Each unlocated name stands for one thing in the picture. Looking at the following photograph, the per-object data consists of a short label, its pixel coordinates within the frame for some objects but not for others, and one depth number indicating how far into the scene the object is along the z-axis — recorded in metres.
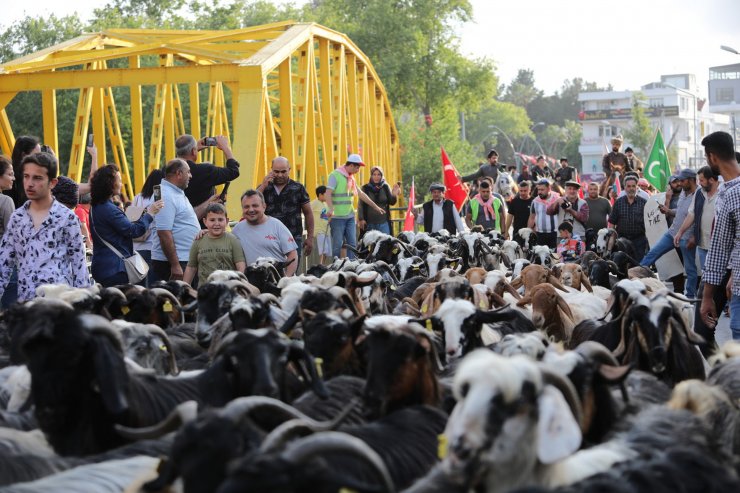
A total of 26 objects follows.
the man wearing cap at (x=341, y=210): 20.02
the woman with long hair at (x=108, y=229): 10.66
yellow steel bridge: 20.92
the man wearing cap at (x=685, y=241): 13.95
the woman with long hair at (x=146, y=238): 12.04
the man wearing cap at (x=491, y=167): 30.94
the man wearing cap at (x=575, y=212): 19.38
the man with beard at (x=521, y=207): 21.52
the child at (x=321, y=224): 20.20
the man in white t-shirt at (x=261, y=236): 11.94
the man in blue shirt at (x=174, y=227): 11.47
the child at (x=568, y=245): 17.89
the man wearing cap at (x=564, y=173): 32.34
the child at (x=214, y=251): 11.27
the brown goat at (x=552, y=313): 10.89
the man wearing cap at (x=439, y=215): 21.22
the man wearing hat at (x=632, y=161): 25.41
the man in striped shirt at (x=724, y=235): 8.56
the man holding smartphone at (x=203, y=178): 13.20
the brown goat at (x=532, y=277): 13.23
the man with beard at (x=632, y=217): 17.94
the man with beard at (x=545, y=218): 19.89
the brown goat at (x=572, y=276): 13.80
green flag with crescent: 22.44
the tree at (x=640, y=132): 110.50
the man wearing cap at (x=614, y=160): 24.39
